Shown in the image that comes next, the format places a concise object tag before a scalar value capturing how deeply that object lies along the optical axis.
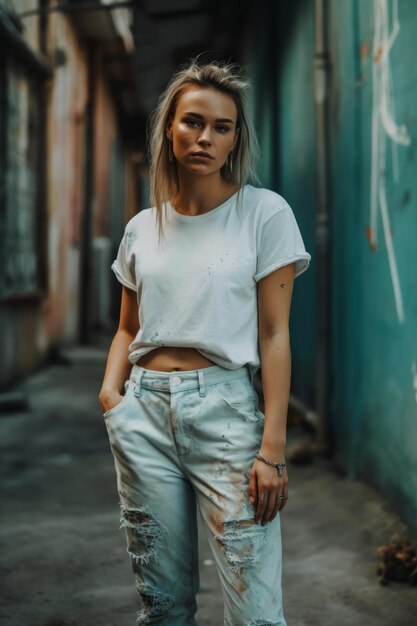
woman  1.87
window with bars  7.83
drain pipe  5.11
